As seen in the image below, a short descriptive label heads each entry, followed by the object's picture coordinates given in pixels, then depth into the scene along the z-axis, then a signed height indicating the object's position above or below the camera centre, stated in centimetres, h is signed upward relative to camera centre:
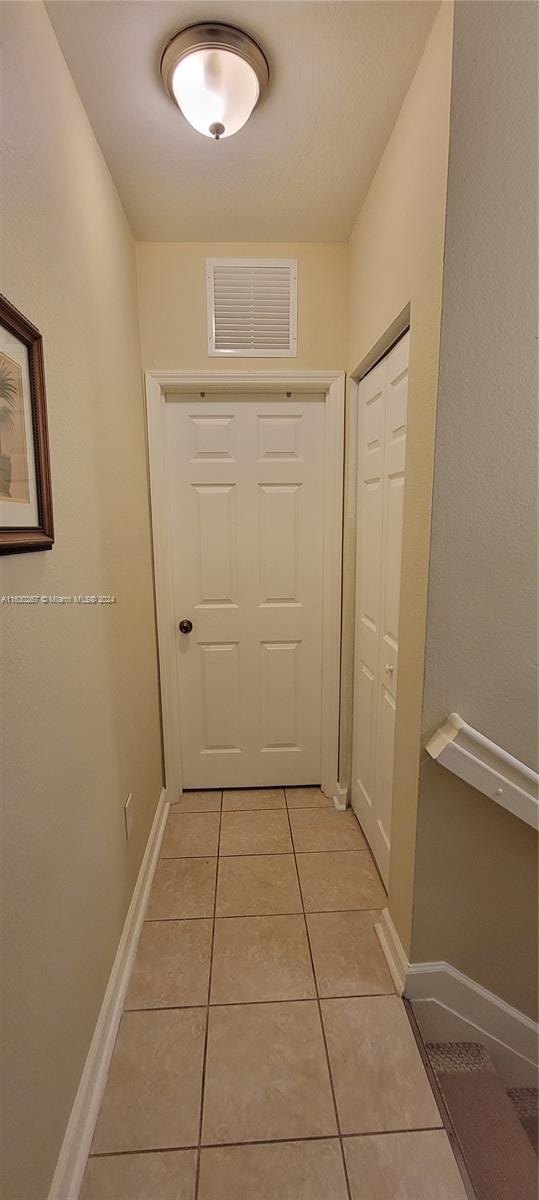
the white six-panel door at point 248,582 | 199 -19
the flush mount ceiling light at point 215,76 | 103 +110
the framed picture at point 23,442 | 76 +18
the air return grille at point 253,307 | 182 +95
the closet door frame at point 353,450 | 167 +39
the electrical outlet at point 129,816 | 147 -91
